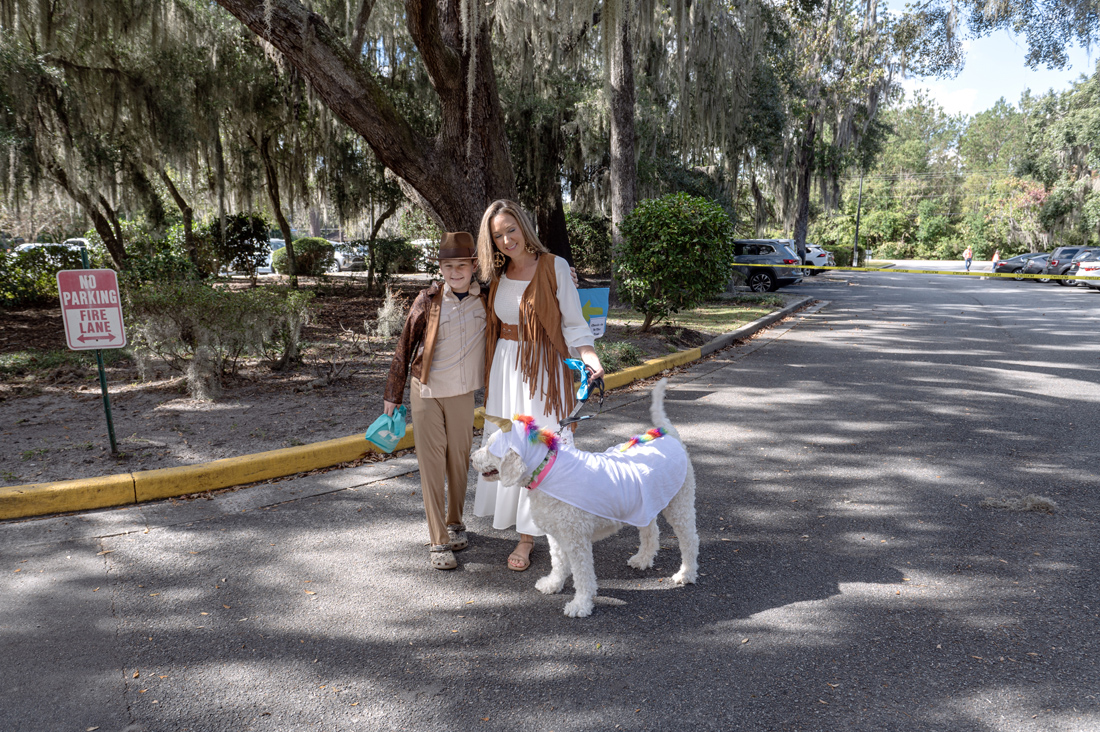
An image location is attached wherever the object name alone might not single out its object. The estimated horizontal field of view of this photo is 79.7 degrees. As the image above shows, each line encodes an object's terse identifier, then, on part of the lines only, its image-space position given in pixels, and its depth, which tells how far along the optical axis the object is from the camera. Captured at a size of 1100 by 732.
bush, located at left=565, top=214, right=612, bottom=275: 21.77
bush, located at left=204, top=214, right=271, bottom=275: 17.50
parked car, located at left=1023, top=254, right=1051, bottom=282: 34.67
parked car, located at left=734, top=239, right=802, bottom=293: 22.86
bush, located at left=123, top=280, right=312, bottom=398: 6.72
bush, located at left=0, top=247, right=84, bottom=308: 12.92
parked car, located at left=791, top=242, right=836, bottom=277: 36.12
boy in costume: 3.61
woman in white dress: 3.49
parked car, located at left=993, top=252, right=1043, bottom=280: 37.78
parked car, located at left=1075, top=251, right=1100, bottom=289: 26.31
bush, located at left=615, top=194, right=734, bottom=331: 10.11
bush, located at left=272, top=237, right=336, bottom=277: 20.68
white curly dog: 2.97
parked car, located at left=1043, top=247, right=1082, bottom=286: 31.72
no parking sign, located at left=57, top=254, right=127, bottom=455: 4.71
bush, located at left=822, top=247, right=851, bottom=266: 48.78
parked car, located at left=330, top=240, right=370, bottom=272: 17.81
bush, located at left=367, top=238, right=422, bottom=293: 16.25
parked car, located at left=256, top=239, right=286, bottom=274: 18.82
